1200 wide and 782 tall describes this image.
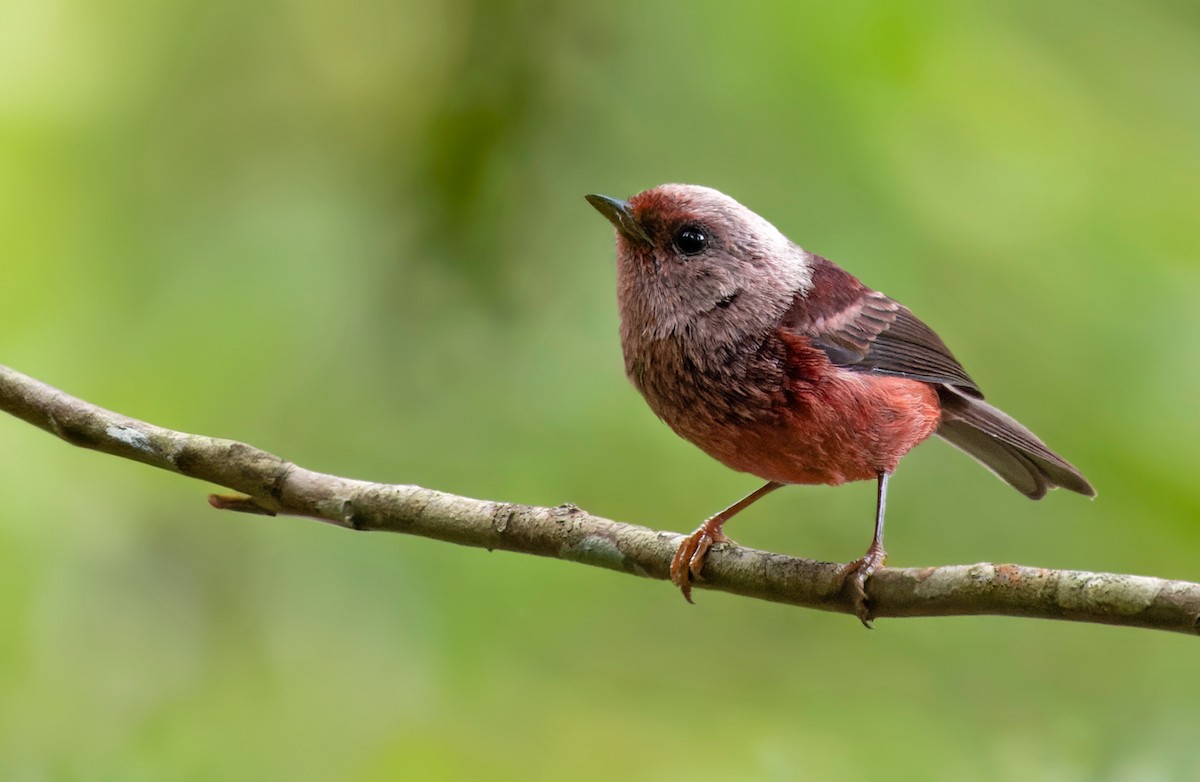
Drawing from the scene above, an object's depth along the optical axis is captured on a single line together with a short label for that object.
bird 6.71
